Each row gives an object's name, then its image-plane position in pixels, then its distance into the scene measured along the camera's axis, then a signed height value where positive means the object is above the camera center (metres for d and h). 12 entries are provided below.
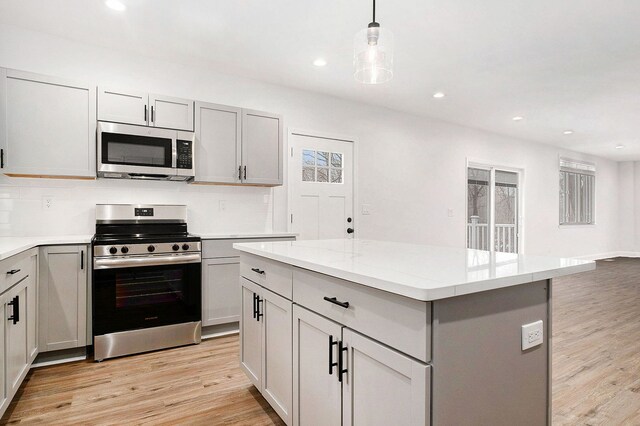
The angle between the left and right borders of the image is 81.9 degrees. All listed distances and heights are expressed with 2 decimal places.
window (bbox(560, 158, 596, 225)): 8.22 +0.54
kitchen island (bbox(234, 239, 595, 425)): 1.06 -0.41
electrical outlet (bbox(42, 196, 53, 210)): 3.14 +0.09
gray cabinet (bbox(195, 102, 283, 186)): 3.50 +0.68
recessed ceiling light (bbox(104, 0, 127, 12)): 2.64 +1.51
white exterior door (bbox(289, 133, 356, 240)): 4.38 +0.34
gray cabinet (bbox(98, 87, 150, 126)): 3.06 +0.92
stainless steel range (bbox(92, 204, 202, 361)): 2.82 -0.57
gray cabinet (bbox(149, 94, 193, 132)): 3.27 +0.92
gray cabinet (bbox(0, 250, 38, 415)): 1.92 -0.65
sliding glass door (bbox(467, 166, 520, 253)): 6.45 +0.11
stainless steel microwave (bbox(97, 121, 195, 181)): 3.04 +0.53
